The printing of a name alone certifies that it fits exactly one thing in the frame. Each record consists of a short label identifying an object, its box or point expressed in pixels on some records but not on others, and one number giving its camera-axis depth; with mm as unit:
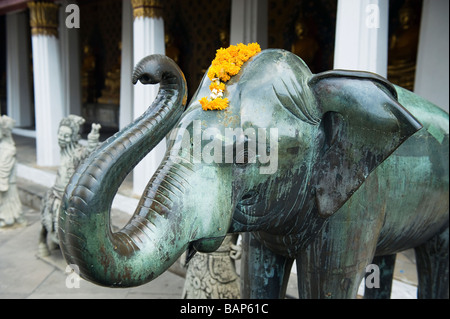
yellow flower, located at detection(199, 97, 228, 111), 1195
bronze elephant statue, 1010
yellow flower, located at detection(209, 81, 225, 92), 1229
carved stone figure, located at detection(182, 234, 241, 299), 2963
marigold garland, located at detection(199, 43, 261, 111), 1204
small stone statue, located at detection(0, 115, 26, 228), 5703
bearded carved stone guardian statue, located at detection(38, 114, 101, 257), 4551
